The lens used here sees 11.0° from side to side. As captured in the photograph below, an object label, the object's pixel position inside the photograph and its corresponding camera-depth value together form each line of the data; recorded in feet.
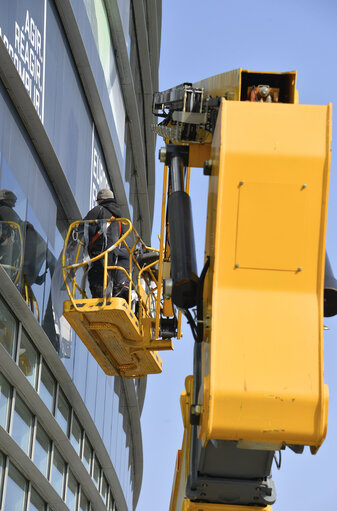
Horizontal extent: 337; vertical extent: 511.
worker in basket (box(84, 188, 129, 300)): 82.52
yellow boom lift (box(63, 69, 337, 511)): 50.08
